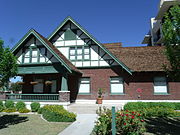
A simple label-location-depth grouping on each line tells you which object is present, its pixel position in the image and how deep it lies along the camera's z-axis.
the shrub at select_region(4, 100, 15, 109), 13.90
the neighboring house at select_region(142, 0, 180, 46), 27.63
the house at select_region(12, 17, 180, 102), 14.98
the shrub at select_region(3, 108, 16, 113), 13.24
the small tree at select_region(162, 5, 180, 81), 7.16
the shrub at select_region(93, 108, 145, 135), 6.21
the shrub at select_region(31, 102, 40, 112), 13.14
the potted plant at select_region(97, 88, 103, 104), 14.80
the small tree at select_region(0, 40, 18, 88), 7.94
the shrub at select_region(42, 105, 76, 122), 9.62
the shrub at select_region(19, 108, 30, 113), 12.92
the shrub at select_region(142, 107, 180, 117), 11.20
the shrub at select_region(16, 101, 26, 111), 13.48
